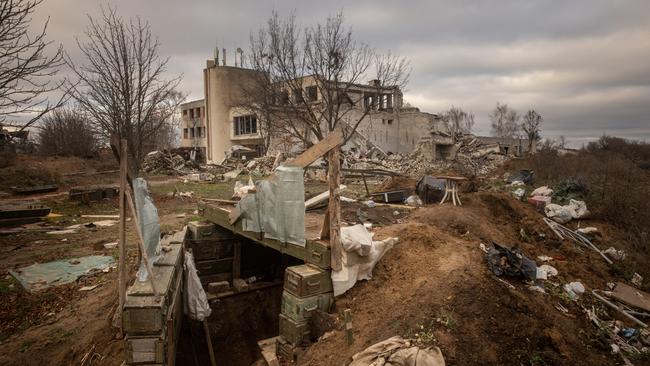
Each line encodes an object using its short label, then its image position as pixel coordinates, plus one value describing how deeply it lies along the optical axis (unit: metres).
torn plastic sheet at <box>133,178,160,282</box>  4.80
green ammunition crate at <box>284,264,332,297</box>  4.71
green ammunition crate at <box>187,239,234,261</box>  8.24
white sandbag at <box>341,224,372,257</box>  4.75
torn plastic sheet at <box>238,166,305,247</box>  5.05
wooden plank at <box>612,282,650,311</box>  5.80
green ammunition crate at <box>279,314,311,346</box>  4.74
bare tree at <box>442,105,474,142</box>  62.16
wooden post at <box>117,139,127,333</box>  4.28
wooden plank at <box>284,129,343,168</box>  4.86
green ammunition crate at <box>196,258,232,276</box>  8.37
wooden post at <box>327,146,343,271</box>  4.82
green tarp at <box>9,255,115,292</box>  6.72
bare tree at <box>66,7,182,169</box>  11.52
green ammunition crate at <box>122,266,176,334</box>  4.16
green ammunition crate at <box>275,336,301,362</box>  4.71
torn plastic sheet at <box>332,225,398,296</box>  4.78
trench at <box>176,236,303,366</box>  7.14
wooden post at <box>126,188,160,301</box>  4.22
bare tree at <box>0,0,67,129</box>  6.34
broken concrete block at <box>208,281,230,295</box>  7.69
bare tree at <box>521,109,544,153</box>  45.78
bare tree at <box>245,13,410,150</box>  16.36
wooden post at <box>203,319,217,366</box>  6.73
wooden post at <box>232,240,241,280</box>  8.67
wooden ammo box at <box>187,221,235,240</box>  8.27
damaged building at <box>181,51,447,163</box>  32.78
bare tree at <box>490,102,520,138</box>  62.30
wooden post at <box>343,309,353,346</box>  4.16
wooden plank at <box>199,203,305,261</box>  5.37
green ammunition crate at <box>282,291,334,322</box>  4.71
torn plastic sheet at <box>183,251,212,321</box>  6.43
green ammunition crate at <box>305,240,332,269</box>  4.87
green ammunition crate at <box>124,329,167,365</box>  4.19
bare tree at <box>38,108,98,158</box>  28.84
